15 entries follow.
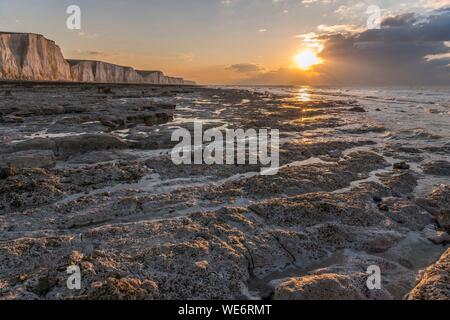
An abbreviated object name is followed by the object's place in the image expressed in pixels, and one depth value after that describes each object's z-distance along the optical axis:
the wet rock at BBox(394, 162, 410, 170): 12.62
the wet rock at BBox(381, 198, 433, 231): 8.20
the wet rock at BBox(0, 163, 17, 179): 10.24
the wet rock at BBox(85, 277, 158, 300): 4.96
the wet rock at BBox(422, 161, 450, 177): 12.30
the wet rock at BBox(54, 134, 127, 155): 14.48
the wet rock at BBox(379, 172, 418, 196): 10.44
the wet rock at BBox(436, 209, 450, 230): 8.13
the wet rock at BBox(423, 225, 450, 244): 7.30
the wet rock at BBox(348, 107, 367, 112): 37.50
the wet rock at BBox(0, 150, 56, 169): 11.51
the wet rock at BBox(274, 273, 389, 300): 5.11
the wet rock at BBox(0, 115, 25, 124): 21.62
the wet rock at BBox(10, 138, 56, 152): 13.81
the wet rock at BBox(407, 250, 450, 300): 4.98
